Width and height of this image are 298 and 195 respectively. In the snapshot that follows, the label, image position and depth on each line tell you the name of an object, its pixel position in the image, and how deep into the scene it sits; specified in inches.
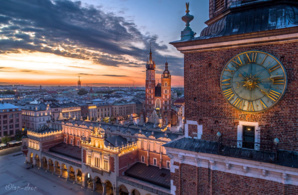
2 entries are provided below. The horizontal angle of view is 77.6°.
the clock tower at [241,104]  365.4
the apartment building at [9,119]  2691.9
